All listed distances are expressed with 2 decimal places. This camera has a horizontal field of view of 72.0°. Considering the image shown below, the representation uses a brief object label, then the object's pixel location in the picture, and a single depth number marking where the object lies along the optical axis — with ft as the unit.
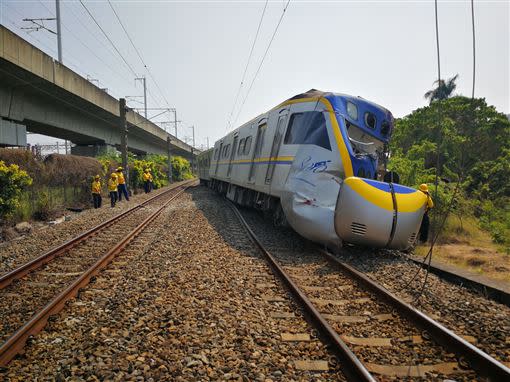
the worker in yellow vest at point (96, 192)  47.78
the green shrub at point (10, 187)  31.48
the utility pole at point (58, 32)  73.14
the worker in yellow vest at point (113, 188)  49.55
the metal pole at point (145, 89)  132.70
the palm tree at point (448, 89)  106.32
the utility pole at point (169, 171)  124.06
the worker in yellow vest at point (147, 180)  73.61
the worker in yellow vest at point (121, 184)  54.49
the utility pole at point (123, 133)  65.26
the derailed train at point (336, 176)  20.92
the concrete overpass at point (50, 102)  40.16
